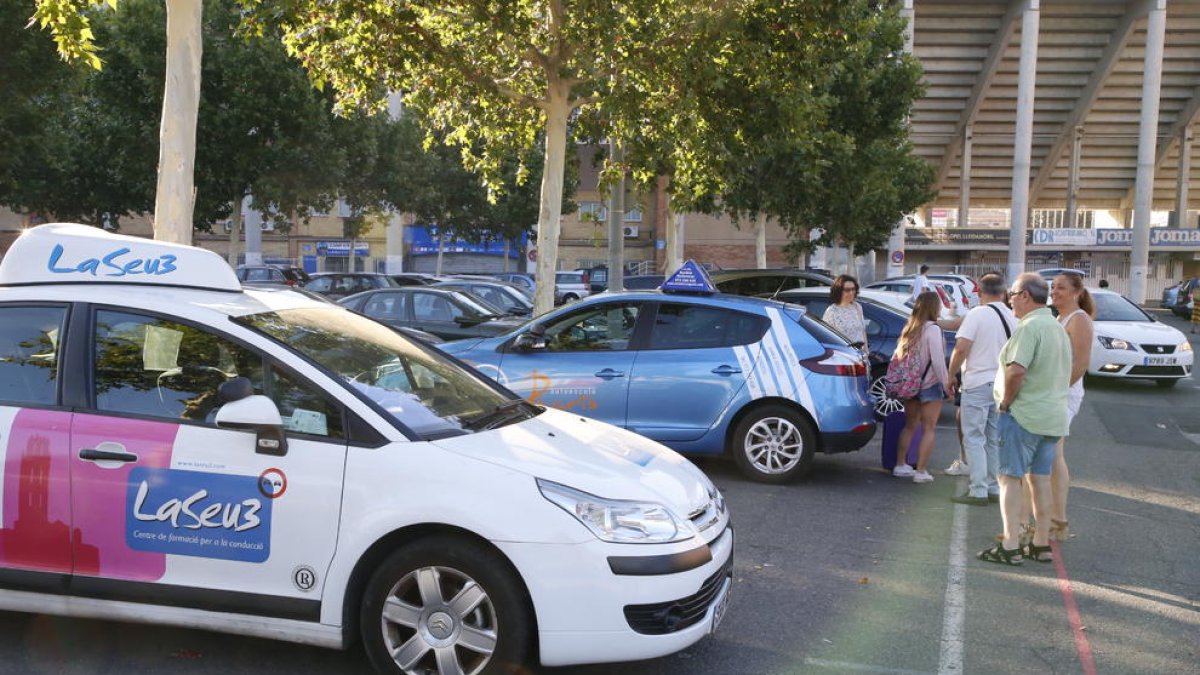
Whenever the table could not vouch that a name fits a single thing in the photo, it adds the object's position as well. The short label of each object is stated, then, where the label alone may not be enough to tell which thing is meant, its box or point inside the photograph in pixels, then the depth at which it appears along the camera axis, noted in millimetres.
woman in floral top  9539
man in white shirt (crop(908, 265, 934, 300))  18062
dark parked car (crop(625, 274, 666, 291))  26969
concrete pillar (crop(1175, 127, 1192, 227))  57094
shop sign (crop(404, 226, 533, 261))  54844
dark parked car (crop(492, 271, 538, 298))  32169
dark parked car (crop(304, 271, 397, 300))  23047
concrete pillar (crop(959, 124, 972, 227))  57500
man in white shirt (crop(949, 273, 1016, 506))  7199
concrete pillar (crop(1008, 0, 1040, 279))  43812
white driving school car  3639
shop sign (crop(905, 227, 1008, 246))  55969
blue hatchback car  7754
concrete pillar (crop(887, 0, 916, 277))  41862
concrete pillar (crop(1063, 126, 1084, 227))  56844
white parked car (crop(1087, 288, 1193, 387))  14609
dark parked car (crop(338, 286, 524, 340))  14062
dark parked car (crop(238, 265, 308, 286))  25109
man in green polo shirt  5695
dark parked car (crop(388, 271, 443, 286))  25812
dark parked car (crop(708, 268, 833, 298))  15688
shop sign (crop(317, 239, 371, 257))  54312
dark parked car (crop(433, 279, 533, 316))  19891
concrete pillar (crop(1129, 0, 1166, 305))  44625
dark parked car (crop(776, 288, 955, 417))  11562
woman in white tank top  6441
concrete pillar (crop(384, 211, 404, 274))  45284
